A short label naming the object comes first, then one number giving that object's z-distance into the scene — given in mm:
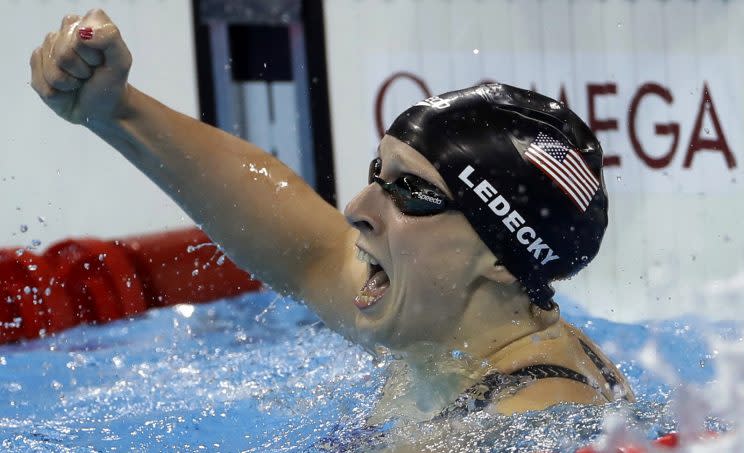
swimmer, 7690
